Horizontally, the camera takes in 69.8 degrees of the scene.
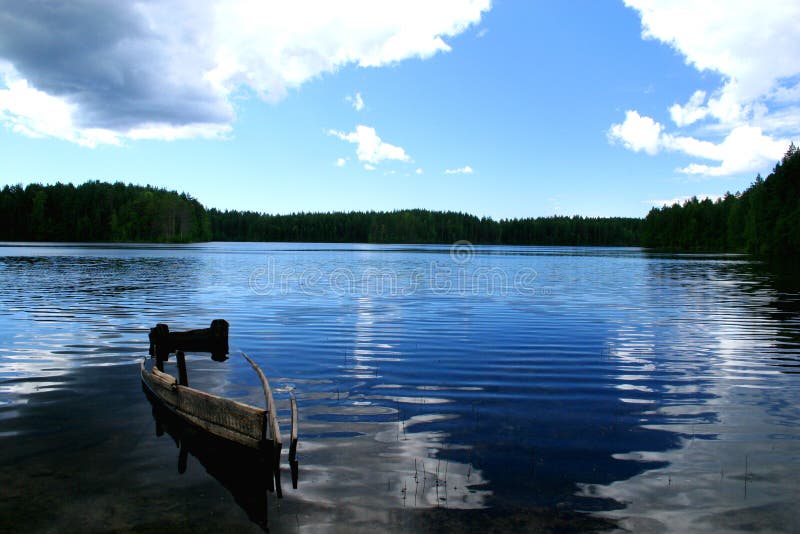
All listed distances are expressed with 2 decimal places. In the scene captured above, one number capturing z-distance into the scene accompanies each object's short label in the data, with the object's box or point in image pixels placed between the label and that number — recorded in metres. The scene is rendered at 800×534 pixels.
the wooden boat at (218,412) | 9.39
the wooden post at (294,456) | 9.51
